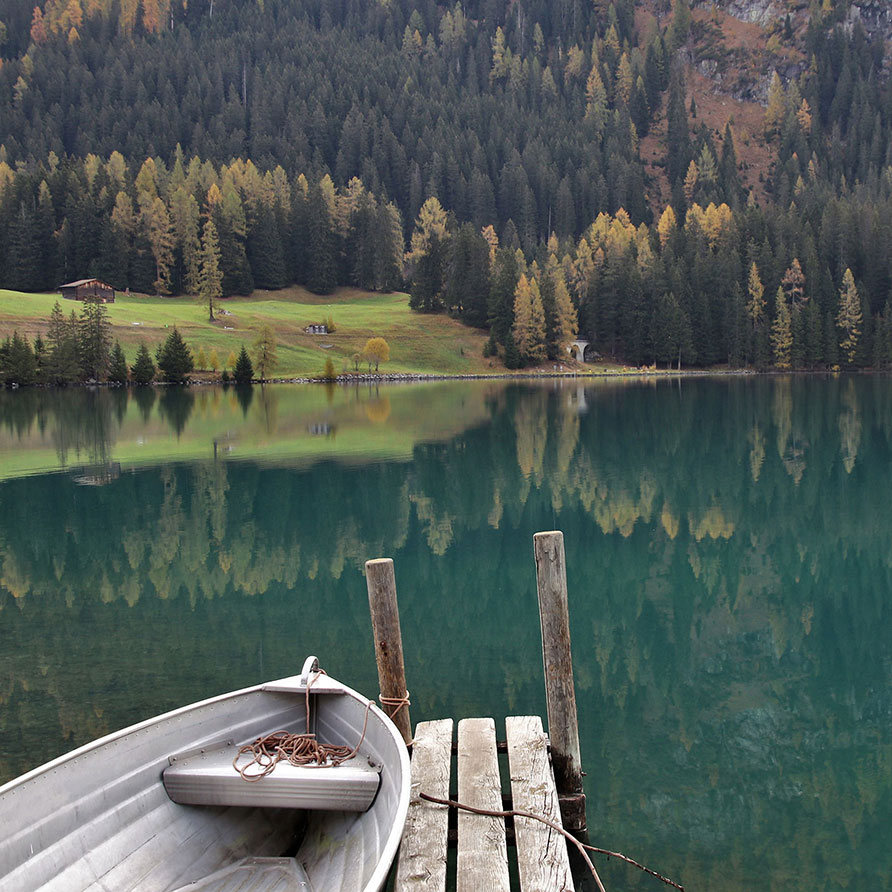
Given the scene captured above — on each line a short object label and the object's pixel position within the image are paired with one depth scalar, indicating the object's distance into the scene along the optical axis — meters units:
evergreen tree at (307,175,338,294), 152.50
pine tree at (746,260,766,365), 122.94
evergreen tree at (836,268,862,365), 120.56
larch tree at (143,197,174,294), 138.50
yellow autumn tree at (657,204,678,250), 150.84
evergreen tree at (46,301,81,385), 88.88
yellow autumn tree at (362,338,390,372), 110.88
